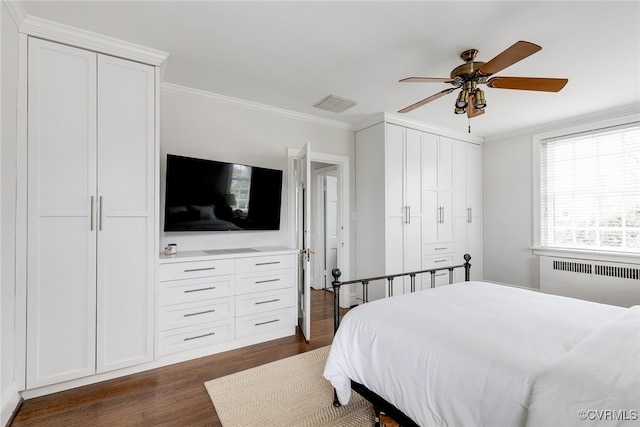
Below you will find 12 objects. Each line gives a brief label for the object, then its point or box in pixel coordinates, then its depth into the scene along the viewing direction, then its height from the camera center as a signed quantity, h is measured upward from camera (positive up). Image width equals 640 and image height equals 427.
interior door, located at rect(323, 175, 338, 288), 5.40 -0.19
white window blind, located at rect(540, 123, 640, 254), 3.68 +0.34
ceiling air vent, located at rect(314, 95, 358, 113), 3.43 +1.32
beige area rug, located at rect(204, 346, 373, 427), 1.89 -1.27
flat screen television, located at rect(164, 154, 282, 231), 2.86 +0.21
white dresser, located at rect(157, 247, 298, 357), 2.64 -0.78
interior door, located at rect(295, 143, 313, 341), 3.14 -0.19
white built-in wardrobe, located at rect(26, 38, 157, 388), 2.12 +0.03
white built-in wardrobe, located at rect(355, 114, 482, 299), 3.98 +0.23
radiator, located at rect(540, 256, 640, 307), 3.54 -0.80
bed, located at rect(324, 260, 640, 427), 1.01 -0.58
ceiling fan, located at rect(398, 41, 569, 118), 2.06 +0.97
